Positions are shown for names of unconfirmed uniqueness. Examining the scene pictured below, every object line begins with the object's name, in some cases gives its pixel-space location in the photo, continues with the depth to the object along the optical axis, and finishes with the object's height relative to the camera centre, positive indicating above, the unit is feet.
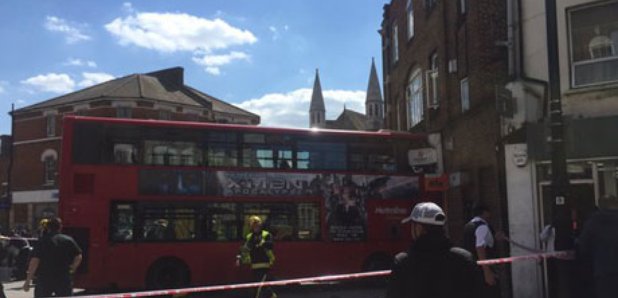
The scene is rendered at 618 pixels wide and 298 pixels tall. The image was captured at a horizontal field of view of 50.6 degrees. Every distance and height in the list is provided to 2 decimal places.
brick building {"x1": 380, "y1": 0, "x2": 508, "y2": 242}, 46.91 +9.21
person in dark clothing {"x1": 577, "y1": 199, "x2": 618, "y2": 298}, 23.08 -1.84
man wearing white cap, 12.56 -1.37
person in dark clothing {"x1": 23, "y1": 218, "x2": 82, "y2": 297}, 26.25 -2.44
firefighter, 33.73 -2.71
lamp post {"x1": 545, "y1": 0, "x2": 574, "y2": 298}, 25.34 +0.26
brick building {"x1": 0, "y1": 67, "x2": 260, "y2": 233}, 152.15 +20.77
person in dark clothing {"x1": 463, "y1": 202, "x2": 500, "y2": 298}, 28.68 -1.93
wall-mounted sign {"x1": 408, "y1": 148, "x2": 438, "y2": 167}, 55.21 +3.45
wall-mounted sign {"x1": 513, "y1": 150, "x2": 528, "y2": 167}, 41.32 +2.37
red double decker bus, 46.50 +0.20
